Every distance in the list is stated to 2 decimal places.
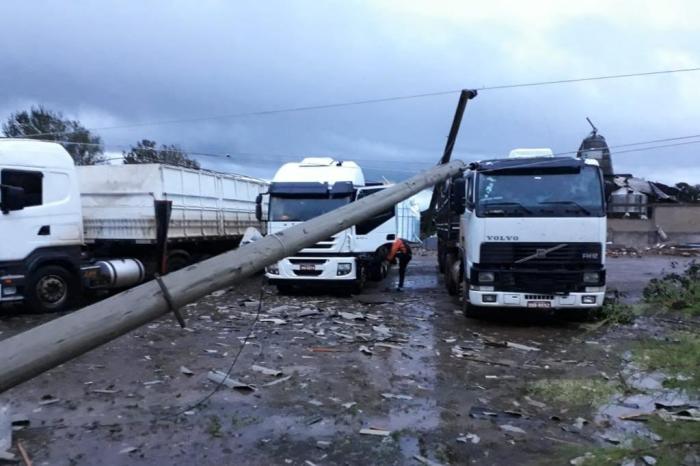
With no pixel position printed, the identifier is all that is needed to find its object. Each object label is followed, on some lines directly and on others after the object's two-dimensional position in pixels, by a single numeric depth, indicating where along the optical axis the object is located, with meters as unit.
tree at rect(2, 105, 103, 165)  29.95
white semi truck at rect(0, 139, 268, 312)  10.73
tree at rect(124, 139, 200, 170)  27.48
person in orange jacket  14.55
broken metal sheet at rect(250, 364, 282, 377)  7.14
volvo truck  9.61
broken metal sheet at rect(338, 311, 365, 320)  10.96
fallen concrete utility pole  2.72
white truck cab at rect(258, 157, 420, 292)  13.27
